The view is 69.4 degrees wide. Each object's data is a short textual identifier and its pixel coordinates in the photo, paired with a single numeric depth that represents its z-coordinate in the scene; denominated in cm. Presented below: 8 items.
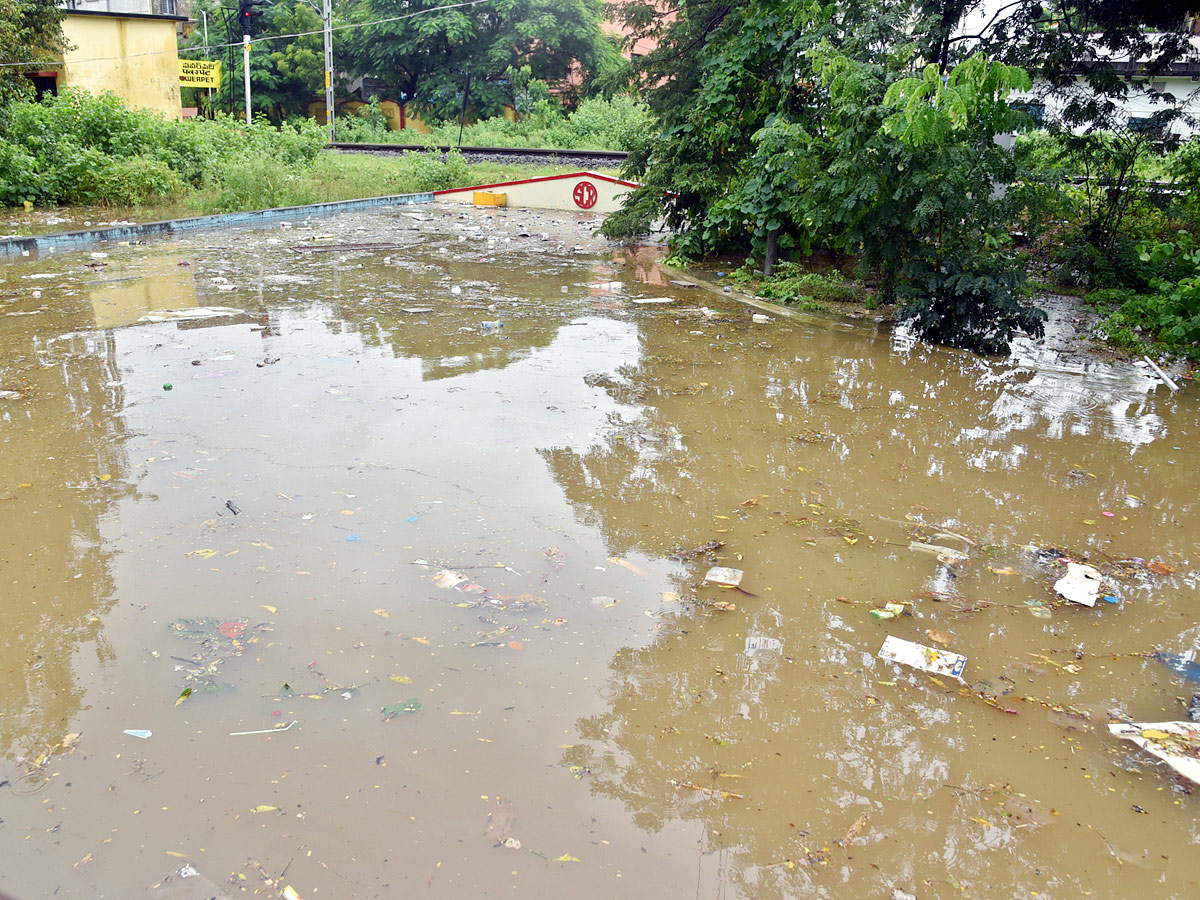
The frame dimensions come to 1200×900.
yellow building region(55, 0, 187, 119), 2023
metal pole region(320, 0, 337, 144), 2758
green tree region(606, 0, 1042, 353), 648
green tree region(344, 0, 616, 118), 3206
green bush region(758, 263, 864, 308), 862
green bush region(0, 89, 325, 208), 1381
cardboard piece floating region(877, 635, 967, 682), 304
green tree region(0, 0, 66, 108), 1394
